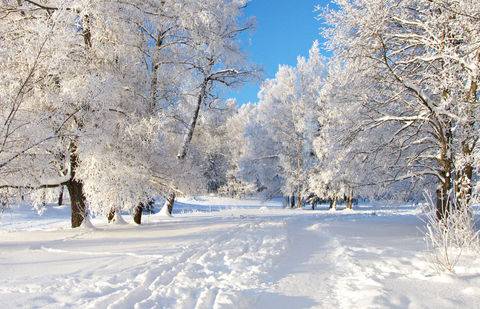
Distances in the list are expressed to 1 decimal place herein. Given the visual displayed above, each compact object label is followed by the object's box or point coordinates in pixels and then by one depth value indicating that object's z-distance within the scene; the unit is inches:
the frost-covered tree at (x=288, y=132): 1418.6
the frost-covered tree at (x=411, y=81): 372.8
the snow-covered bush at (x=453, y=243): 256.1
